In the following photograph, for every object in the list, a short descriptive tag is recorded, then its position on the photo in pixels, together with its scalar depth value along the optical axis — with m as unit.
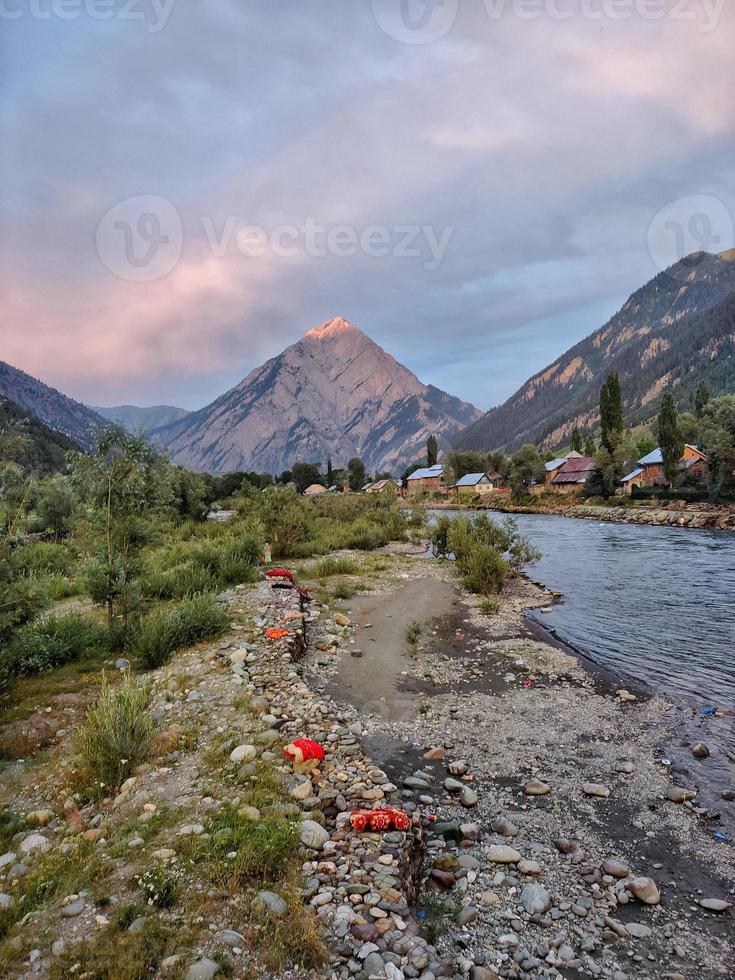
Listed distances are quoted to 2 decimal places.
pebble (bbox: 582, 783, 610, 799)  7.43
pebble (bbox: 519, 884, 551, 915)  5.21
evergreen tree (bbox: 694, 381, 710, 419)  88.94
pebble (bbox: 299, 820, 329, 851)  5.34
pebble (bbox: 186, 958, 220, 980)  3.66
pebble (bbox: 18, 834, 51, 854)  5.36
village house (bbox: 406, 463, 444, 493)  128.75
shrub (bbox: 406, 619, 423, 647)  14.63
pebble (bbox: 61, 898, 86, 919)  4.27
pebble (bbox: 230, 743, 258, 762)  7.10
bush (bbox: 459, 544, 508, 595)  21.08
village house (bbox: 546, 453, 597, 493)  92.38
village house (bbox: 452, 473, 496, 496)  109.25
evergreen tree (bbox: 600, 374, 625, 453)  78.06
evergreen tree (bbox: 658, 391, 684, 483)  65.12
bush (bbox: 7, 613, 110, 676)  10.45
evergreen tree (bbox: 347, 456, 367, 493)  150.00
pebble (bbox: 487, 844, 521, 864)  5.95
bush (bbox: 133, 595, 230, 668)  11.29
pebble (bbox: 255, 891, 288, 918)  4.33
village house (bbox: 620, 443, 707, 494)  69.12
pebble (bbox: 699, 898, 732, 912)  5.39
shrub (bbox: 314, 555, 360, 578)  24.45
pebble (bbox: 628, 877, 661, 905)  5.46
